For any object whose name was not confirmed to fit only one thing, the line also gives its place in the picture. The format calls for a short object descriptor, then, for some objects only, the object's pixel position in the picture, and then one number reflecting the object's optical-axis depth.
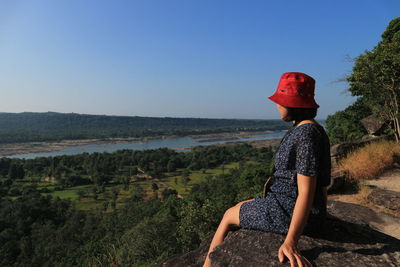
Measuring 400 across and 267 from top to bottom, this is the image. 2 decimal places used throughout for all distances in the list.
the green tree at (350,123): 18.31
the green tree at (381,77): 9.65
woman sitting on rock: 1.64
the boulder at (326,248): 1.78
